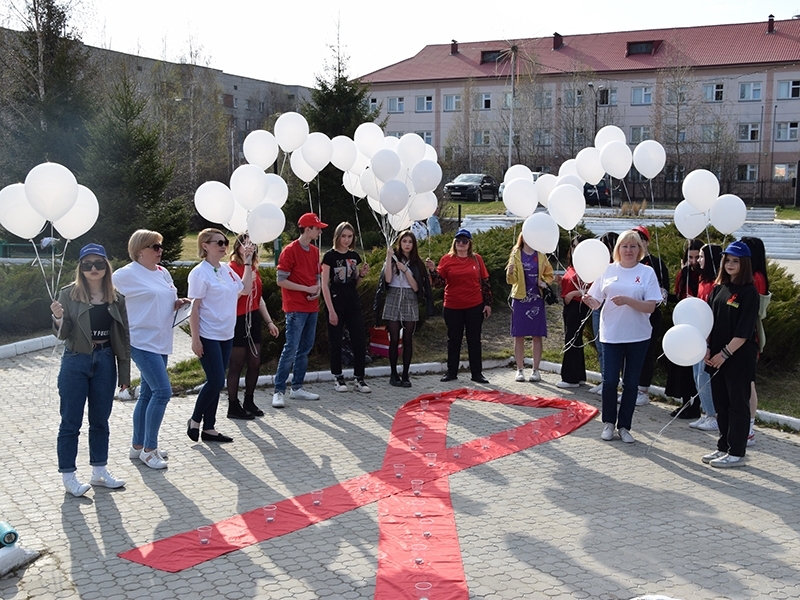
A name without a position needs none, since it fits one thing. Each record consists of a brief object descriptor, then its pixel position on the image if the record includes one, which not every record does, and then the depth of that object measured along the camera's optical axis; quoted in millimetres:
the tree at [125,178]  17203
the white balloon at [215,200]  7488
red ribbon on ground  4410
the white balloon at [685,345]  6047
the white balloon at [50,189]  5777
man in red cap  7930
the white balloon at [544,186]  8984
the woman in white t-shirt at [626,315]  6703
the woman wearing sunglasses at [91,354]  5422
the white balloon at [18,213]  5977
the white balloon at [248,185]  7522
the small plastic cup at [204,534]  4711
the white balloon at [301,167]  9594
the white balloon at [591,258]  7121
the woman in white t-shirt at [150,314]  5793
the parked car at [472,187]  39438
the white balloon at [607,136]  8914
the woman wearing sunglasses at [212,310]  6359
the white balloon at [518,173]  9383
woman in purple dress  8898
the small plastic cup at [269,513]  5070
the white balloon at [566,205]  7925
